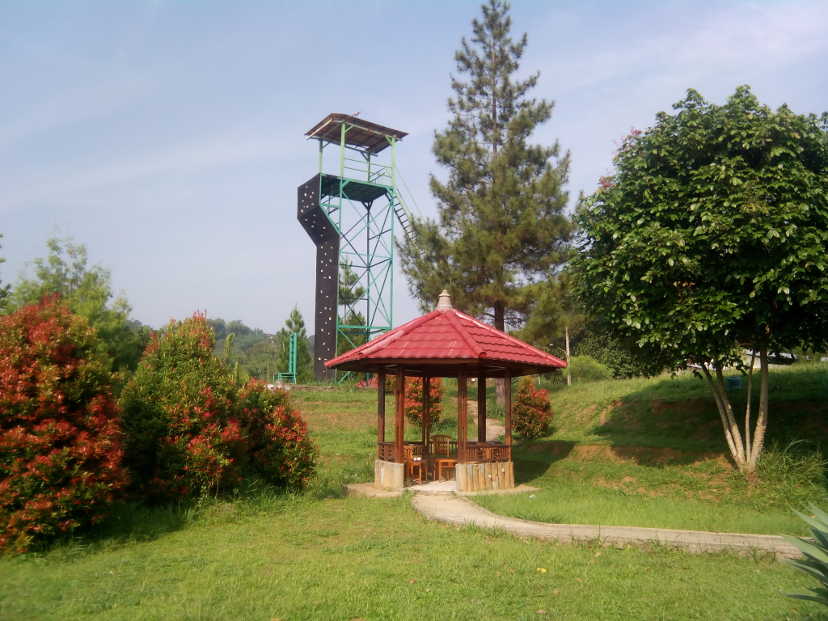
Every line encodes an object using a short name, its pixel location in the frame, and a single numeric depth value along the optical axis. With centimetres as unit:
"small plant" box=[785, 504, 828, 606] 400
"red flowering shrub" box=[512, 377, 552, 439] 1727
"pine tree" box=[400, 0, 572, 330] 2059
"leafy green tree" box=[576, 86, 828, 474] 926
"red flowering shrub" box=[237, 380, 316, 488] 1018
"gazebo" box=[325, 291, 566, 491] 1084
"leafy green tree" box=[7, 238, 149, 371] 2344
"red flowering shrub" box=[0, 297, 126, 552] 635
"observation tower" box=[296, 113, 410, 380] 3091
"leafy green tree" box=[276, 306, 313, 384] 3291
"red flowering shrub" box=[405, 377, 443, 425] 1931
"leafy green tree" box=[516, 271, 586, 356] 1994
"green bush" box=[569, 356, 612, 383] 2960
